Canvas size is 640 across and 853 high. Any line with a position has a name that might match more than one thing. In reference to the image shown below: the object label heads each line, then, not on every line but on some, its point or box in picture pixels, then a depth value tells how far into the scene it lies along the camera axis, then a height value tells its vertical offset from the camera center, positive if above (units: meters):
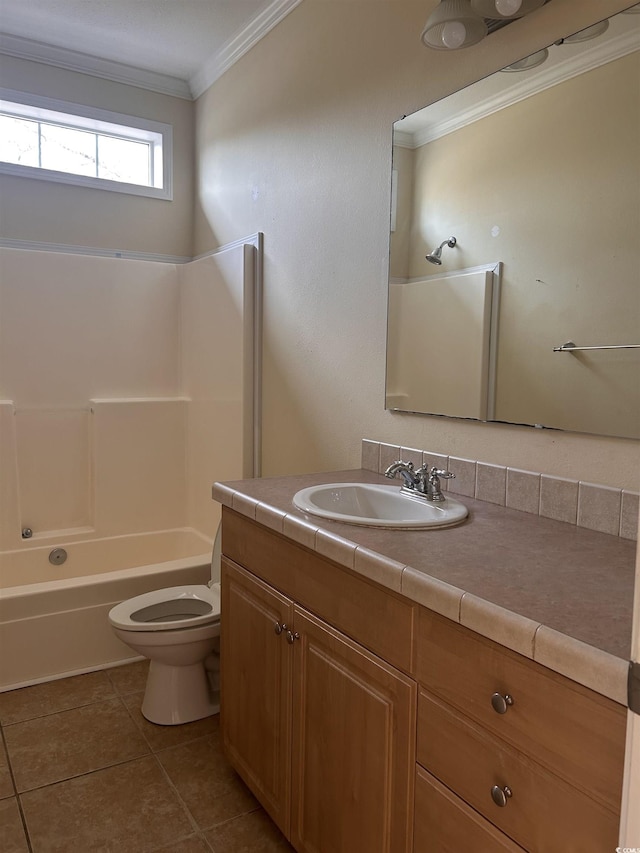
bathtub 2.54 -1.03
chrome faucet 1.72 -0.29
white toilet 2.19 -0.95
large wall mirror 1.45 +0.34
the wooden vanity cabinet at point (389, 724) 0.89 -0.63
